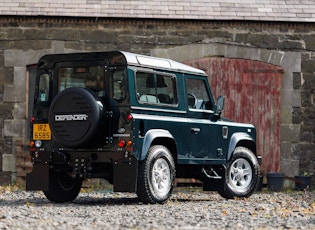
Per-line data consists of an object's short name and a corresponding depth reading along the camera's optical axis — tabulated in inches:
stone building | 681.6
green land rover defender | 439.2
